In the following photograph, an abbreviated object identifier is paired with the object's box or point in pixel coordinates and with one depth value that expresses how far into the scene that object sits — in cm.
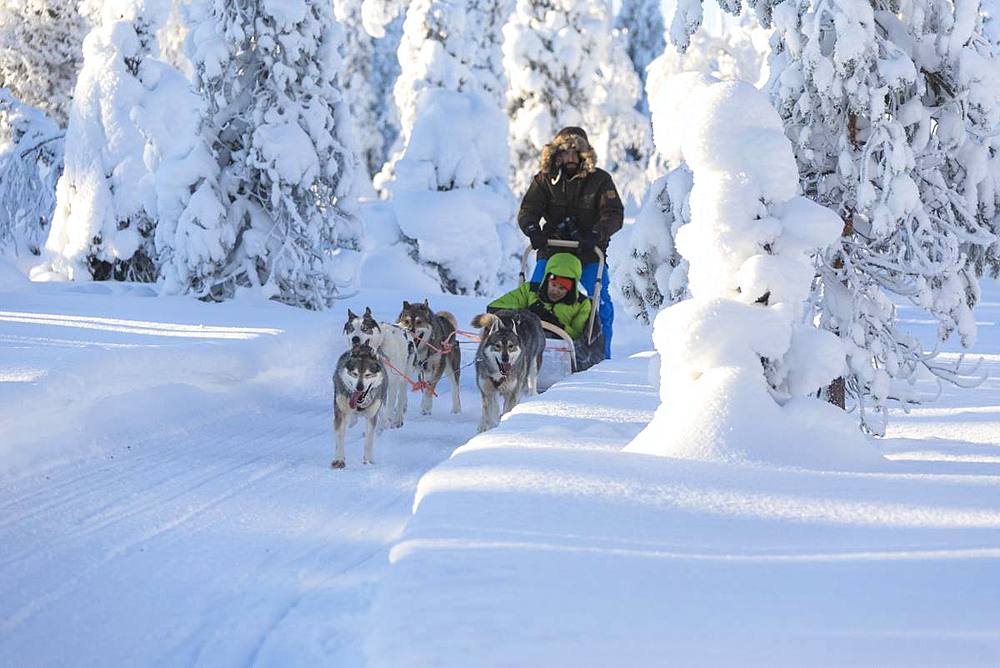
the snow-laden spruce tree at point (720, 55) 4259
